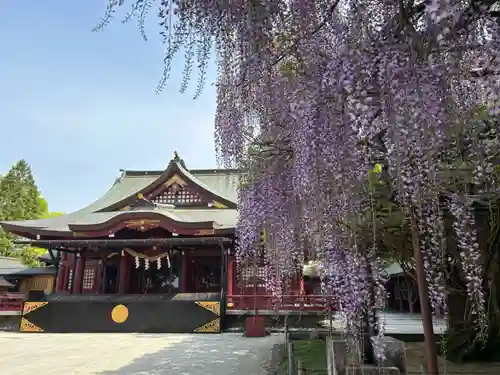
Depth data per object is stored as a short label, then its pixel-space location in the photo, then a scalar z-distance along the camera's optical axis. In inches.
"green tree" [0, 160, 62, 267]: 1131.3
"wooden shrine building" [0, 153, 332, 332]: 483.5
